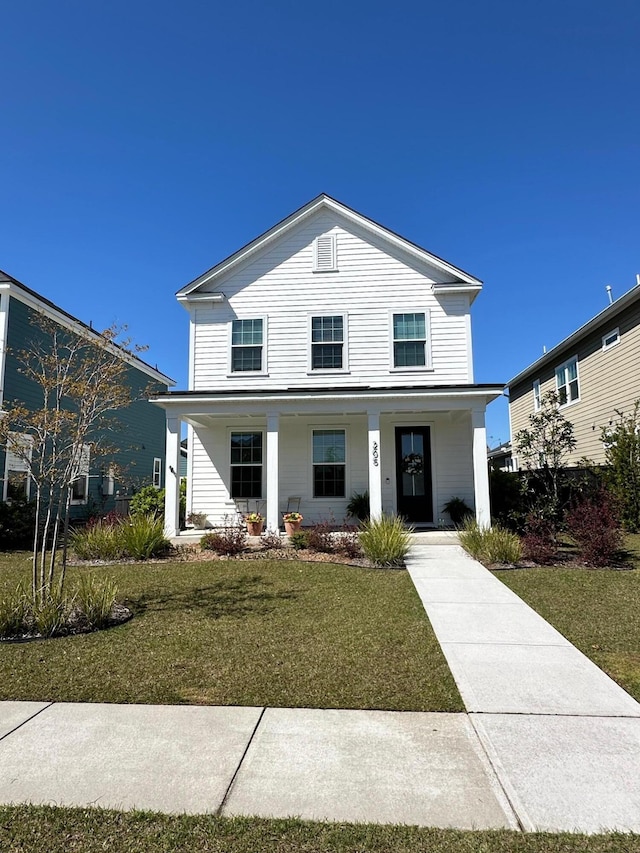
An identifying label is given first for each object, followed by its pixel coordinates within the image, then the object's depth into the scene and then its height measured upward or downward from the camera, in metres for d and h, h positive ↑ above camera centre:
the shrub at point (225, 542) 9.99 -1.28
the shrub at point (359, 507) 13.16 -0.72
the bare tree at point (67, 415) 5.83 +0.78
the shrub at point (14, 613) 5.25 -1.44
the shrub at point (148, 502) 13.60 -0.62
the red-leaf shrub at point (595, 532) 8.67 -0.95
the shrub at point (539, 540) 8.96 -1.14
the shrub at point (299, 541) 10.41 -1.28
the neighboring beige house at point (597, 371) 14.45 +3.75
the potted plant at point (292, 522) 11.77 -1.00
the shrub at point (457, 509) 13.09 -0.78
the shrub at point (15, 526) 11.26 -1.04
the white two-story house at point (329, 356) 13.47 +3.43
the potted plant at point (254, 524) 12.04 -1.07
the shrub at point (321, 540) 9.96 -1.21
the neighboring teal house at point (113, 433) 13.34 +2.39
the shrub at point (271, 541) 10.53 -1.31
